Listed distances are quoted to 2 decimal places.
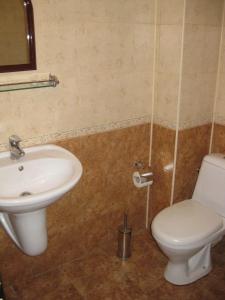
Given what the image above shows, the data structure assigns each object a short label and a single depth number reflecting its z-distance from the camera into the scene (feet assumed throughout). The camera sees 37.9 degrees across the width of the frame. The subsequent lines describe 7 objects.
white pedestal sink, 5.41
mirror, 5.29
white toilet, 6.29
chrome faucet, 5.63
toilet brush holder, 7.57
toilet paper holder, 7.67
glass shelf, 5.41
